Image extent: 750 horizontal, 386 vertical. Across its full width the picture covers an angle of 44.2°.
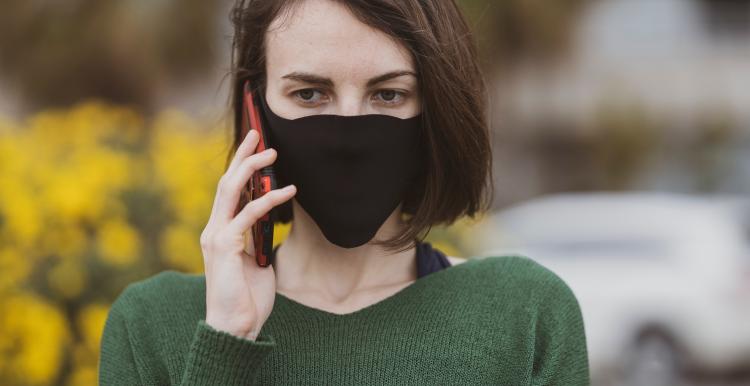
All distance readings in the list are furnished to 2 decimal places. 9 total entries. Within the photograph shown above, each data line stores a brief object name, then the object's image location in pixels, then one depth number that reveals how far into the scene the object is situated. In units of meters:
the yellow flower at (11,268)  3.20
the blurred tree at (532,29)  12.17
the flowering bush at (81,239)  3.21
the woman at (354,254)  1.79
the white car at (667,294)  7.42
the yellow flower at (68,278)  3.31
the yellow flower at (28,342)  3.16
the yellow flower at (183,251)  3.57
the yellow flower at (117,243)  3.40
